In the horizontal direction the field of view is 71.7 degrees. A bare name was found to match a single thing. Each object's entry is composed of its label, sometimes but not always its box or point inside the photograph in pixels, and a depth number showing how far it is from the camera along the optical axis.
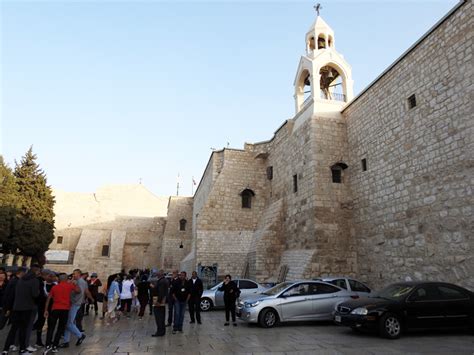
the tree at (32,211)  21.11
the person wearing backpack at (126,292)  10.44
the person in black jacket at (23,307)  5.43
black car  6.59
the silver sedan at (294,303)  8.03
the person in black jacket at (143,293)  10.65
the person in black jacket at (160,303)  7.16
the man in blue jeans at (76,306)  6.11
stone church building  8.88
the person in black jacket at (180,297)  7.62
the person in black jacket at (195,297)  8.71
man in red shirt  5.74
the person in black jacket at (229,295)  8.59
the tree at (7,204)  19.38
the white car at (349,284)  9.72
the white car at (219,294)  11.66
